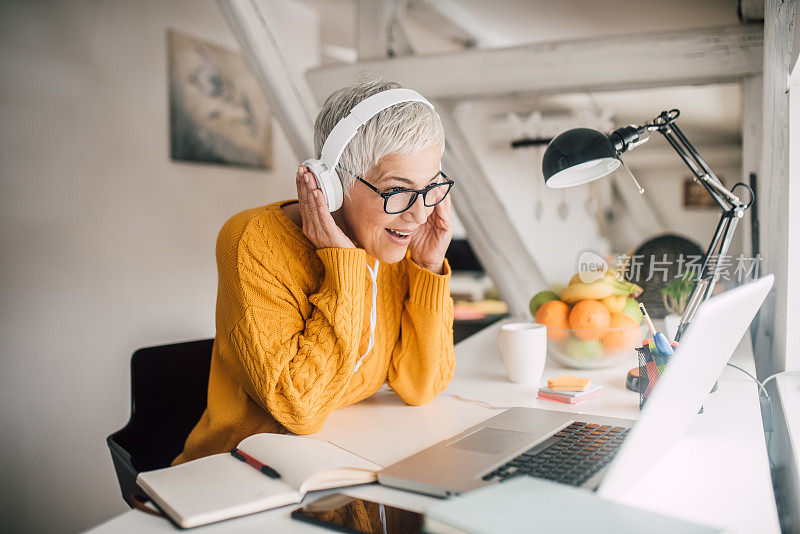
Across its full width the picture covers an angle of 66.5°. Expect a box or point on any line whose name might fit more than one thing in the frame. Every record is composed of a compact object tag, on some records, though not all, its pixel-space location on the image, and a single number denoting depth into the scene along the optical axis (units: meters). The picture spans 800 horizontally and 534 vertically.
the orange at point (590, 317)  1.52
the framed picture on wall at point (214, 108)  2.84
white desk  0.80
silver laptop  0.73
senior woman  1.16
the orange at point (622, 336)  1.51
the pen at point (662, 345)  1.20
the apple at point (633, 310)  1.57
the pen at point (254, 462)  0.90
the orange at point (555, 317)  1.56
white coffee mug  1.44
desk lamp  1.32
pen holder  1.20
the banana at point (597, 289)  1.57
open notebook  0.80
